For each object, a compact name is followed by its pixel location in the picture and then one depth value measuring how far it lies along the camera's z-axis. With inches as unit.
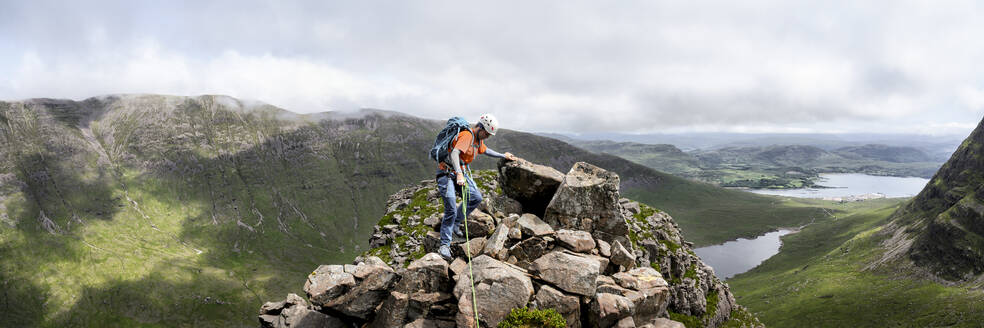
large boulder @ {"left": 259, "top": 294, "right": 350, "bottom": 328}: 740.6
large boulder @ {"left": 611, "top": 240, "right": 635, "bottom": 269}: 772.9
